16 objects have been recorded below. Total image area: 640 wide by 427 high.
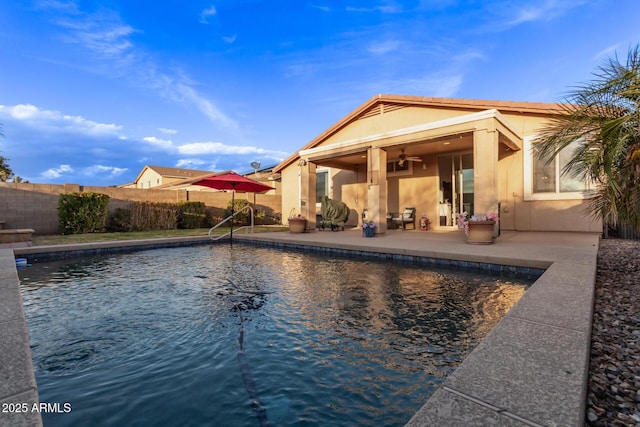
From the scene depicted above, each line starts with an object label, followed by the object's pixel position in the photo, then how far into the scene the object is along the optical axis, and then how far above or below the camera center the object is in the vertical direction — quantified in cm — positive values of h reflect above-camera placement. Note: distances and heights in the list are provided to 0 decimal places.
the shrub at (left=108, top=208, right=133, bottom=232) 1384 -5
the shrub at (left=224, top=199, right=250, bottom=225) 1758 +32
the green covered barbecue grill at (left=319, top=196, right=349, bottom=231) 1332 +20
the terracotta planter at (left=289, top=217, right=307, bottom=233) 1220 -23
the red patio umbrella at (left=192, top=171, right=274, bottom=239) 1074 +129
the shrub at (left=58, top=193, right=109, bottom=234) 1221 +32
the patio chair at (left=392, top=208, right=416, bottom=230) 1339 -4
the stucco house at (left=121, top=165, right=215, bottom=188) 3534 +529
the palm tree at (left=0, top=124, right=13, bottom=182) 1602 +314
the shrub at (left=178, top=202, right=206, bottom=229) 1577 +26
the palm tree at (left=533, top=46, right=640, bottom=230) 379 +112
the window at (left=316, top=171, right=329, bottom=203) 1661 +179
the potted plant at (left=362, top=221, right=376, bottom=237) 1022 -37
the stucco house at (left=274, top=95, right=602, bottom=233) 908 +193
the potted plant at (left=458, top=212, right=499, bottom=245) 770 -31
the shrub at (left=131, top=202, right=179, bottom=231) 1434 +16
